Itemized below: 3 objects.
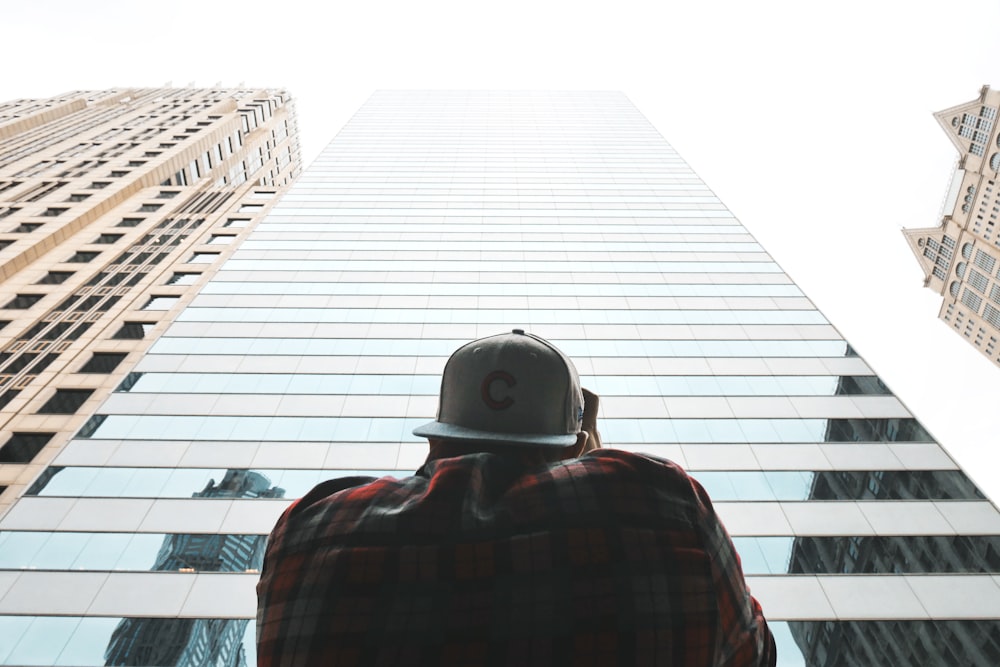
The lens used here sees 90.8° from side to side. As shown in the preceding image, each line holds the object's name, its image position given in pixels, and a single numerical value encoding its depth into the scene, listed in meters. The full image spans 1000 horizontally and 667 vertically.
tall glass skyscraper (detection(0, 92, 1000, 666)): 11.73
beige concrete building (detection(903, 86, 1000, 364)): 76.94
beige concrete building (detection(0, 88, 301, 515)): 19.00
